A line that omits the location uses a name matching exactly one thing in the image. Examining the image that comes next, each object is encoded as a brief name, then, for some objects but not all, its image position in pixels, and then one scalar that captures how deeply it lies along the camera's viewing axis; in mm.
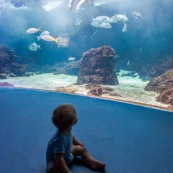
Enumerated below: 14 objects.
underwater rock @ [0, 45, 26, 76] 11944
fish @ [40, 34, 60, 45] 9266
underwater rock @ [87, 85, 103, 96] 6594
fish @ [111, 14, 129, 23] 9594
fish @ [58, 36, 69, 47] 11219
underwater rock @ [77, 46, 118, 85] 8984
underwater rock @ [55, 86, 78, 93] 6881
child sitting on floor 2070
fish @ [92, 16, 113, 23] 9375
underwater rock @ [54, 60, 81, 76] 12781
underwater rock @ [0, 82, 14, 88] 8105
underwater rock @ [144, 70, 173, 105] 6001
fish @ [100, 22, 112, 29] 9523
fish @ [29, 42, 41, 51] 10595
